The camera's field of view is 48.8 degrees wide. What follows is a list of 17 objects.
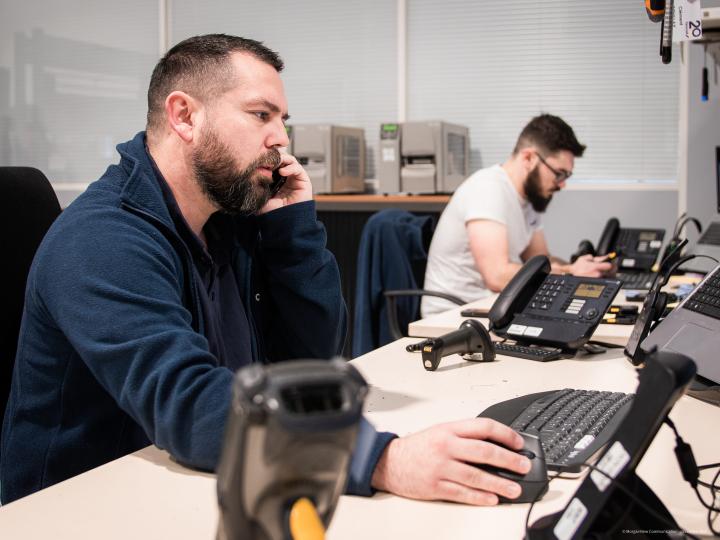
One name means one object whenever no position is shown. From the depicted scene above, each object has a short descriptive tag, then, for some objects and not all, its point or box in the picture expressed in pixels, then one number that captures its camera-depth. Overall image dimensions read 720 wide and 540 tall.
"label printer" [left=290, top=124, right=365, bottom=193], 4.57
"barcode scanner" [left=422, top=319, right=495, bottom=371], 1.48
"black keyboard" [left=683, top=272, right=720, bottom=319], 1.31
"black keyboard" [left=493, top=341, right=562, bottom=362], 1.58
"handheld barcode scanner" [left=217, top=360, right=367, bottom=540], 0.41
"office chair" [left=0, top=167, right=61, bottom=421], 1.31
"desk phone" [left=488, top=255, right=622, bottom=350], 1.61
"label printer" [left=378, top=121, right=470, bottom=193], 4.46
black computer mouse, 0.82
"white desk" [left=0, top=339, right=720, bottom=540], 0.75
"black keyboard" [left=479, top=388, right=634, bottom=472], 0.93
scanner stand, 1.22
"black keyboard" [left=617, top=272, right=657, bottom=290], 2.82
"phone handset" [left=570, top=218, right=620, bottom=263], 3.45
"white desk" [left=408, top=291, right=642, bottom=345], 1.78
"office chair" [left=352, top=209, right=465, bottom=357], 2.75
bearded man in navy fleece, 0.86
